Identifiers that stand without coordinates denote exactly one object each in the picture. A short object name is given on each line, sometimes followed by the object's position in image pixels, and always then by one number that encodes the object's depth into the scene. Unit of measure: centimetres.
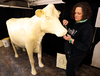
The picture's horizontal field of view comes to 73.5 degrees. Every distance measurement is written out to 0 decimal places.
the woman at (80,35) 88
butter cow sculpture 93
